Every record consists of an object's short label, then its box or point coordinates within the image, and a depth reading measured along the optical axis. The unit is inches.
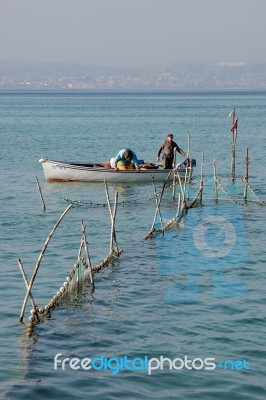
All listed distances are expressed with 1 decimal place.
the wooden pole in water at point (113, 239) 724.5
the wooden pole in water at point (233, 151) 1228.8
